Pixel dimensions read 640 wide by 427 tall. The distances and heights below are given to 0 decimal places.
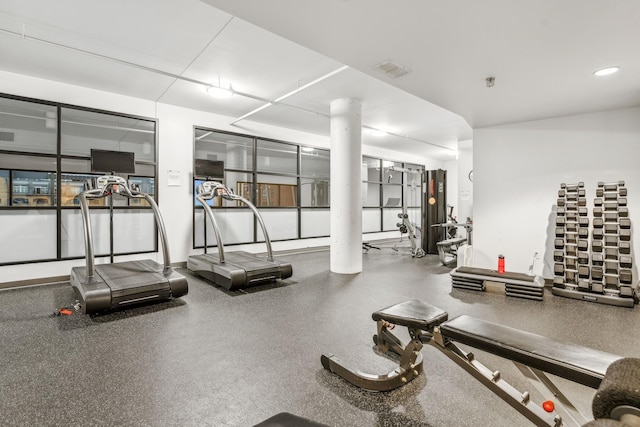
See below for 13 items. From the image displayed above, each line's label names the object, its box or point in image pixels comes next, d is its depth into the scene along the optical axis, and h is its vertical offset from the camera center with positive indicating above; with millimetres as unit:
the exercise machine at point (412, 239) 7077 -742
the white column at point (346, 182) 5262 +455
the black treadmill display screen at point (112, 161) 4406 +679
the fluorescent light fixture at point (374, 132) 7388 +1959
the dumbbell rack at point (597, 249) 3748 -524
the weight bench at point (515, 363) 796 -699
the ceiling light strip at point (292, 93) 4156 +1874
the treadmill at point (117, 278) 3238 -889
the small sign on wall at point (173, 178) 5758 +552
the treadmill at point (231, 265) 4301 -900
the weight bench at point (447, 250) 6215 -875
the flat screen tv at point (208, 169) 5875 +740
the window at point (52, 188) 4496 +286
